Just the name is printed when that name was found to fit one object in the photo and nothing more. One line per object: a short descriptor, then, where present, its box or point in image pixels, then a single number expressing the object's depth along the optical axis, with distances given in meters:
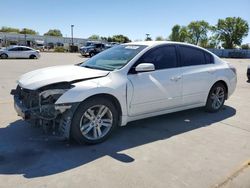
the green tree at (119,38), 72.83
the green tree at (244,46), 63.98
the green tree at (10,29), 82.77
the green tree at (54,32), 88.78
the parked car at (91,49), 24.46
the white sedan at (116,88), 2.97
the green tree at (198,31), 76.33
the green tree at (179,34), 78.14
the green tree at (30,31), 79.15
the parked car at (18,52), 18.79
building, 44.55
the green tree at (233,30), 62.35
